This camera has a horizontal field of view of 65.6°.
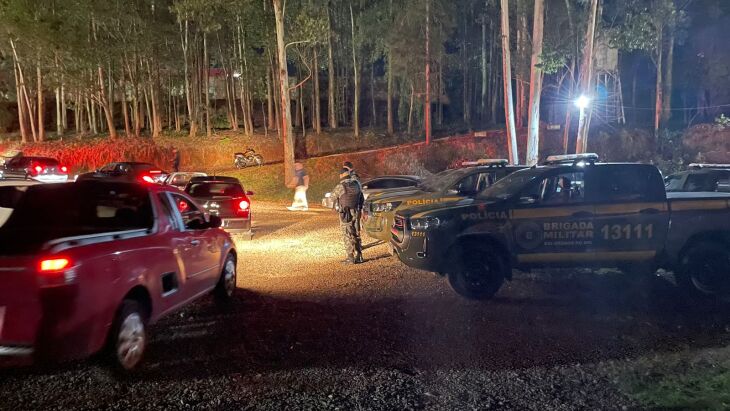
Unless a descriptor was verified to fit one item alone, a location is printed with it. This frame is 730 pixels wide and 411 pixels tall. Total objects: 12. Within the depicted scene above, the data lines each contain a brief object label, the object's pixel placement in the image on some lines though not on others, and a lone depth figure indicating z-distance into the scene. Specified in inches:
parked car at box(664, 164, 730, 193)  538.3
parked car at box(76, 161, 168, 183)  844.0
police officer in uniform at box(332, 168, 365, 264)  416.2
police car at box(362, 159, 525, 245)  433.7
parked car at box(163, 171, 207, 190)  874.1
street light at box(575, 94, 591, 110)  888.9
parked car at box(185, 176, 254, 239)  513.0
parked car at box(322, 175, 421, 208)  759.7
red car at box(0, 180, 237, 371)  161.0
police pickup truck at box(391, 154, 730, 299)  299.7
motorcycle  1339.8
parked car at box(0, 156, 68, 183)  977.5
